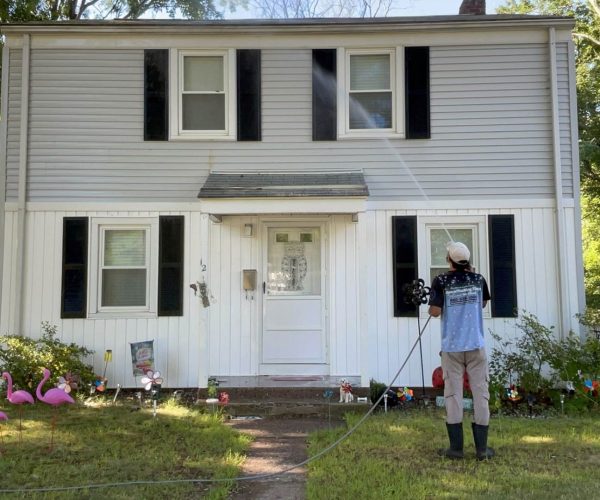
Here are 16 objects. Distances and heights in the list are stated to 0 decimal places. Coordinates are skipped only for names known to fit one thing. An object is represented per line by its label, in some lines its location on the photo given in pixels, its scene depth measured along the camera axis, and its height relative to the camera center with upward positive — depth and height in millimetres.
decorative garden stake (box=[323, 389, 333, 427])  6105 -1282
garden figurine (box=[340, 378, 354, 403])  6164 -1253
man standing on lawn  4316 -479
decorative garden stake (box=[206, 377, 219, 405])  6135 -1253
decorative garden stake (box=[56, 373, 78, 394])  6372 -1112
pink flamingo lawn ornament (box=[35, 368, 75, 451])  4602 -953
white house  7094 +1549
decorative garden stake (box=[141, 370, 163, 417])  5527 -997
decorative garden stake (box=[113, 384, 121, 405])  6549 -1334
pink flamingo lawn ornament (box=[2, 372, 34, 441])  4660 -960
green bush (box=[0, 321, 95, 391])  6336 -871
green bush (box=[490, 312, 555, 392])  6363 -881
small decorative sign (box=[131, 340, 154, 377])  6801 -893
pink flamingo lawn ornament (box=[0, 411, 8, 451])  4445 -1082
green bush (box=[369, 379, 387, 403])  6437 -1272
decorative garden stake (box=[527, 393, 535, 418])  6180 -1356
